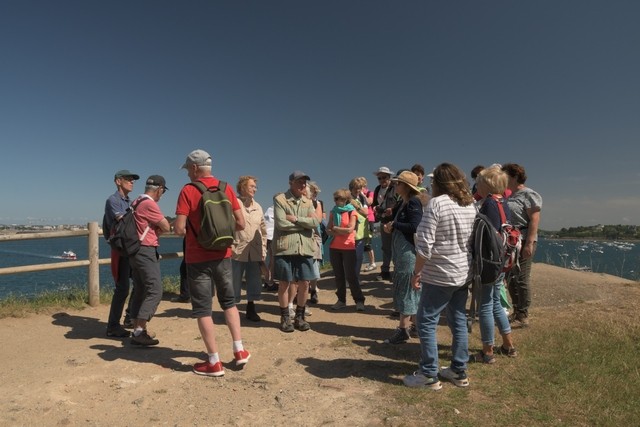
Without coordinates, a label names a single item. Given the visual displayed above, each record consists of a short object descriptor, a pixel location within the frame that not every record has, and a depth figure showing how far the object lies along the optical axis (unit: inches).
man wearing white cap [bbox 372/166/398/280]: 275.0
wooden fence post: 249.1
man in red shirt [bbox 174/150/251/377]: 141.5
